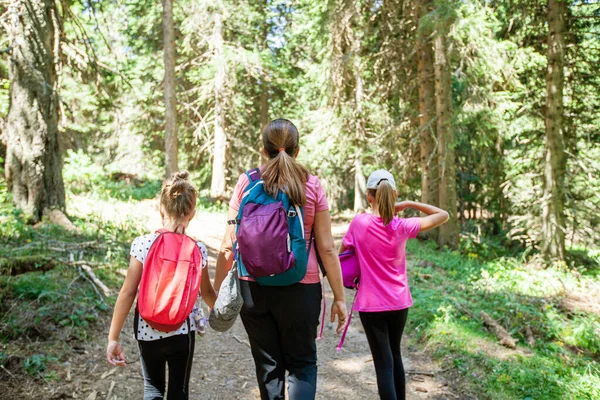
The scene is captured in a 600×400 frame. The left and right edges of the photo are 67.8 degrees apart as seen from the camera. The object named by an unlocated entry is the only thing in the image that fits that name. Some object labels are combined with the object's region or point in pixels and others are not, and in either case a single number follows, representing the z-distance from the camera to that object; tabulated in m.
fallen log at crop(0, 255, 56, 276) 4.78
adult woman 2.62
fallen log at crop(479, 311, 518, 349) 5.51
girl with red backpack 2.61
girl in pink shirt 3.33
